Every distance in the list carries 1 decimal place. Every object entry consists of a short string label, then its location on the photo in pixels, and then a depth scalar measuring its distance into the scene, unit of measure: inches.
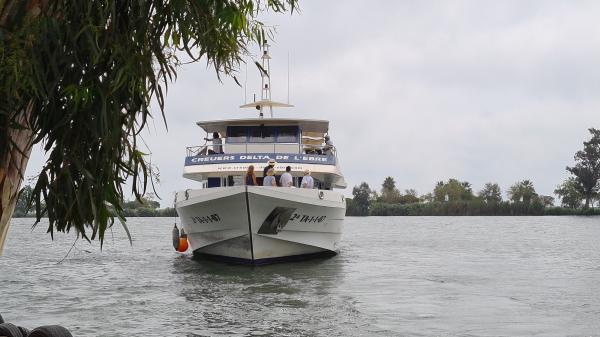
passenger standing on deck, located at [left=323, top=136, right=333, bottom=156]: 1082.7
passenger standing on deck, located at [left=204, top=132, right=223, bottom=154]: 1071.9
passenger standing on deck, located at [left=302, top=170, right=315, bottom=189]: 952.3
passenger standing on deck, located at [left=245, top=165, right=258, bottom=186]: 901.2
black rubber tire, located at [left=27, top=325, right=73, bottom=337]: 299.0
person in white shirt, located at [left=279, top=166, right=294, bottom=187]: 917.8
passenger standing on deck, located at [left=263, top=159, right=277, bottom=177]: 930.7
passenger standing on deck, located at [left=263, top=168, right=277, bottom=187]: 912.3
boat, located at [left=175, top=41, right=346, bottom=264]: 903.1
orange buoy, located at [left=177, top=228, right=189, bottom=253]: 1165.7
